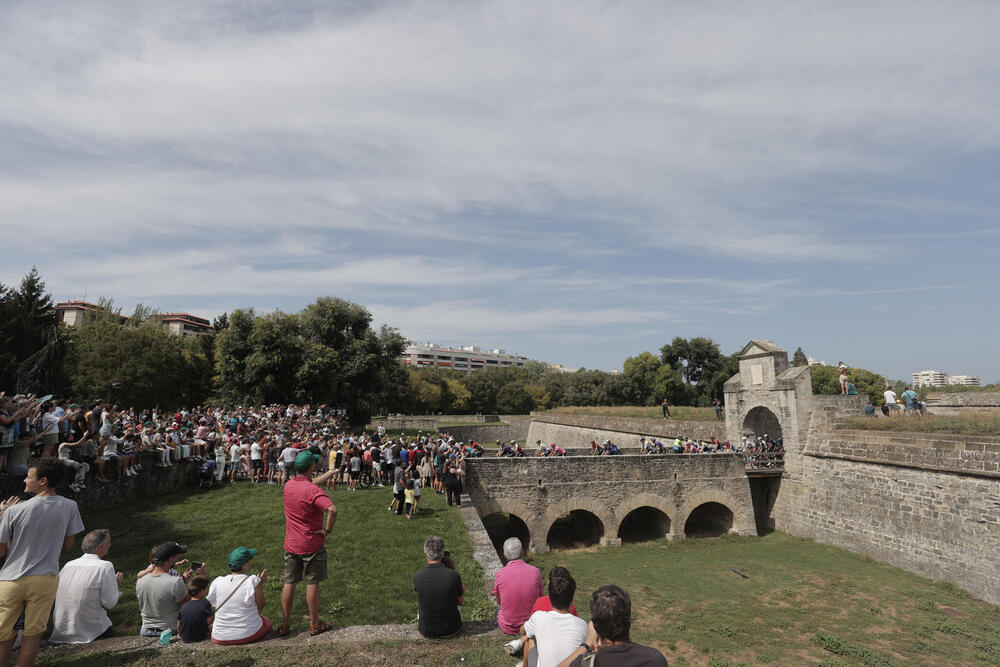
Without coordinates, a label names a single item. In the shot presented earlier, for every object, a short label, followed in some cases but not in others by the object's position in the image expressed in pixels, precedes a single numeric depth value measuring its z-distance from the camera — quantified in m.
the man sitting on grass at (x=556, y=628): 3.66
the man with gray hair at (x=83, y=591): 4.54
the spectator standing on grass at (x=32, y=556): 3.77
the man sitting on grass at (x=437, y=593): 4.82
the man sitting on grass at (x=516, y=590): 4.81
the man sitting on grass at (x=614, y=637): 2.75
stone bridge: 18.72
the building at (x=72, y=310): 63.72
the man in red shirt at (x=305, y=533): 4.74
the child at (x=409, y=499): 12.27
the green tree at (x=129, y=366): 34.41
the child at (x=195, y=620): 4.69
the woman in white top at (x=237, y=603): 4.67
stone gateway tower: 20.67
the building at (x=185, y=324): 75.31
